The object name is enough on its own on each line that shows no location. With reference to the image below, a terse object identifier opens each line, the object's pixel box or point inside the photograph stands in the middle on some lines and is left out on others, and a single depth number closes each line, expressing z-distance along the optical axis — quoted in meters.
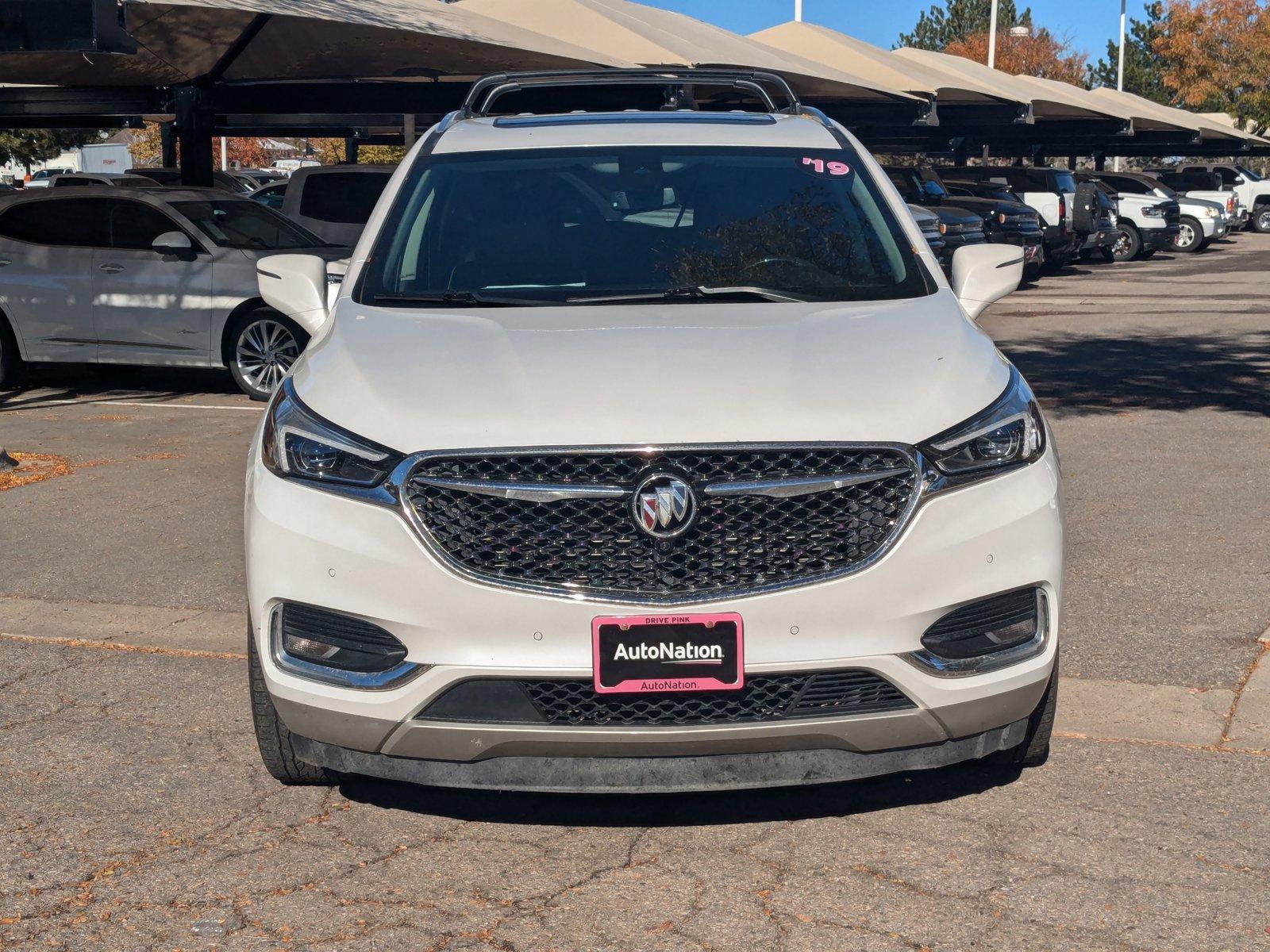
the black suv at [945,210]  23.23
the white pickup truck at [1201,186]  40.12
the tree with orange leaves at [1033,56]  88.94
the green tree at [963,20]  104.38
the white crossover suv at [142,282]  12.94
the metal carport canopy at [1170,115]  44.94
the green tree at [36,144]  56.20
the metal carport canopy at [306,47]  15.24
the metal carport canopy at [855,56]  27.36
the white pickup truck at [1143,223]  32.78
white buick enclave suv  3.72
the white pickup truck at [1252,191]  46.25
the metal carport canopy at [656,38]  20.02
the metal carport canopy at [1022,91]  33.38
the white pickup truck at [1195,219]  34.81
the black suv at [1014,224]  24.81
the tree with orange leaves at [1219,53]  65.81
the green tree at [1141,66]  93.00
